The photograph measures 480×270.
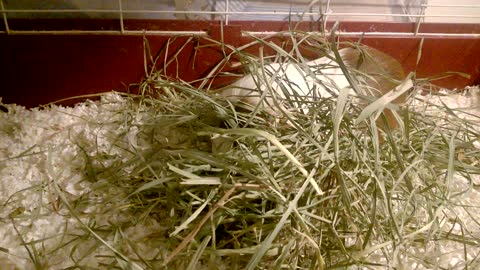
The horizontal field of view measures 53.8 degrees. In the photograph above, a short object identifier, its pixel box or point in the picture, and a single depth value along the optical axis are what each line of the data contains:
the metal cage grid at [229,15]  0.86
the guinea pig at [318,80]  0.71
